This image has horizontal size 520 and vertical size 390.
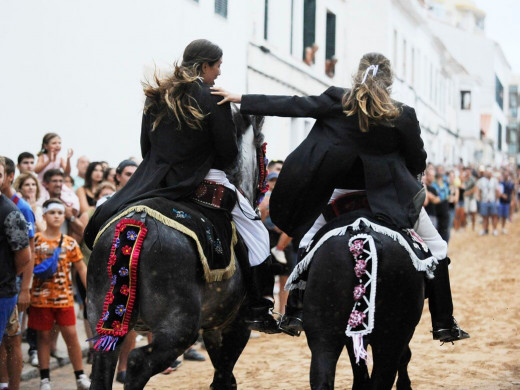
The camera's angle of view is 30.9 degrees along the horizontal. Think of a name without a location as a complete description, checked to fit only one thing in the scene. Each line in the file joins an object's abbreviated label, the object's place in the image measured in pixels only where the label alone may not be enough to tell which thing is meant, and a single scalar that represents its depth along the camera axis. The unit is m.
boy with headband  8.38
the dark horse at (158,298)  5.54
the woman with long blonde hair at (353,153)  5.79
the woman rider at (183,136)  6.02
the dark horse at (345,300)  5.42
